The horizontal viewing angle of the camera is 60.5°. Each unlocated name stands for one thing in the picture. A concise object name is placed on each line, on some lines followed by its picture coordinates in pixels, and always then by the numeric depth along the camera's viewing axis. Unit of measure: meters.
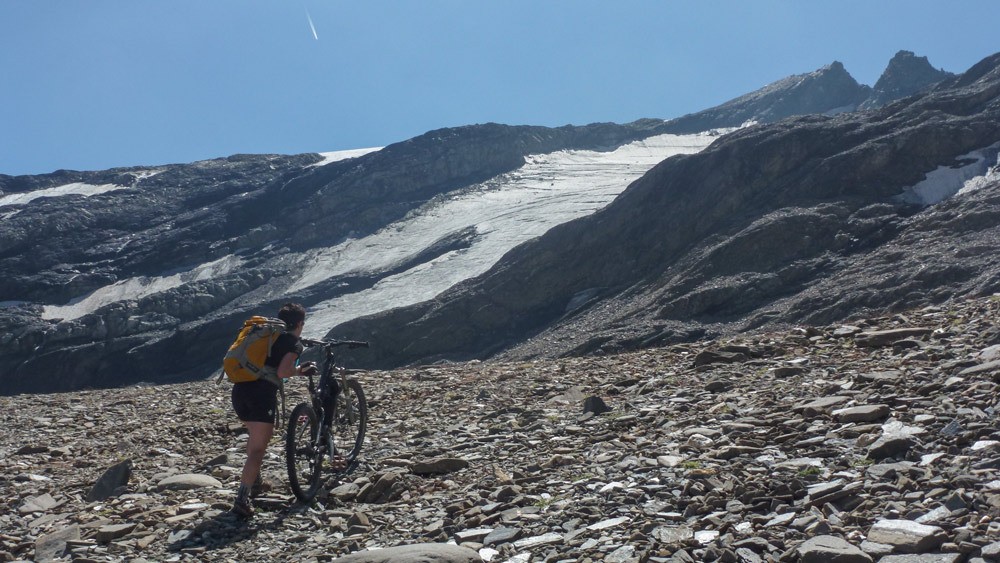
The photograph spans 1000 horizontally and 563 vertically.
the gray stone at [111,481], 8.27
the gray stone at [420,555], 5.27
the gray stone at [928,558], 4.35
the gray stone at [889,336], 10.88
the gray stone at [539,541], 5.76
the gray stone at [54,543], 6.47
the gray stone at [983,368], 7.76
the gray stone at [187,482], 8.34
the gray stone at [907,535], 4.58
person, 7.50
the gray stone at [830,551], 4.55
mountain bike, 7.75
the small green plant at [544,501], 6.54
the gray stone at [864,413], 7.17
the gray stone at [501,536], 5.90
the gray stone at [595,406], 10.09
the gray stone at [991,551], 4.30
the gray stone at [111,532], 6.73
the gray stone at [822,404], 7.85
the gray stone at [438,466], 8.30
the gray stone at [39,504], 7.90
